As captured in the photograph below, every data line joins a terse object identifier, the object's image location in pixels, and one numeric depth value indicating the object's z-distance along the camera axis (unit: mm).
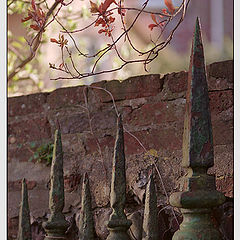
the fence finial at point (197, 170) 2494
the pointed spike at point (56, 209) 2692
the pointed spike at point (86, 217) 2703
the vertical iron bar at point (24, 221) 2743
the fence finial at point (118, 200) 2626
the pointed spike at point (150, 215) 2625
